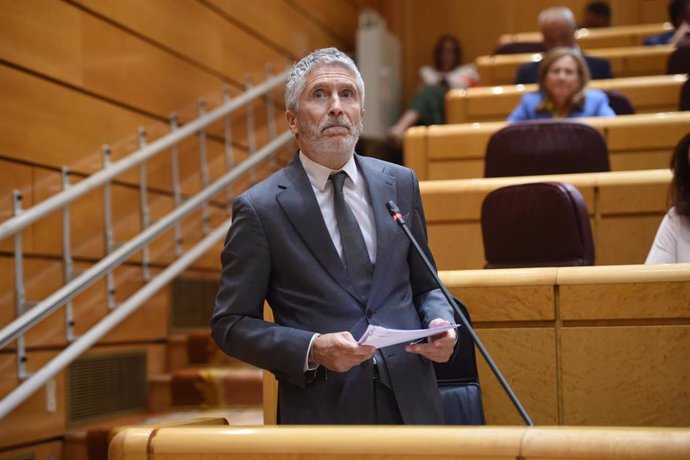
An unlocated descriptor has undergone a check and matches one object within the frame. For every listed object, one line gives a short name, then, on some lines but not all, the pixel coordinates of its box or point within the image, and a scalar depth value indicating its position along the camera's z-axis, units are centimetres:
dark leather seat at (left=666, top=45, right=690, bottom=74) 741
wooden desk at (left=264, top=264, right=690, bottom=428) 323
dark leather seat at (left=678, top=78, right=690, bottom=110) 626
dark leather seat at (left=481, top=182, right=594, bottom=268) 407
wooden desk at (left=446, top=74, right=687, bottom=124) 693
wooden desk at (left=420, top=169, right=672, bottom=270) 467
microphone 227
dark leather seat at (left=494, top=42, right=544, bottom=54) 893
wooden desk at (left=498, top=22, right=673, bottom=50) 922
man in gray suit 252
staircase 451
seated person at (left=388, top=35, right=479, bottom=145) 913
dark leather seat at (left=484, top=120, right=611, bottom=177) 512
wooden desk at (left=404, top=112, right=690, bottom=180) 557
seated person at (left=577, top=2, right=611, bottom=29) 982
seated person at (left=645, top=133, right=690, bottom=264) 384
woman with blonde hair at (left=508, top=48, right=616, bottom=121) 612
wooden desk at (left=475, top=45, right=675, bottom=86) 823
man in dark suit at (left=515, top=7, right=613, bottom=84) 728
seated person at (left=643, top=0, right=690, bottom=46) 834
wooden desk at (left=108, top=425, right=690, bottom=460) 183
